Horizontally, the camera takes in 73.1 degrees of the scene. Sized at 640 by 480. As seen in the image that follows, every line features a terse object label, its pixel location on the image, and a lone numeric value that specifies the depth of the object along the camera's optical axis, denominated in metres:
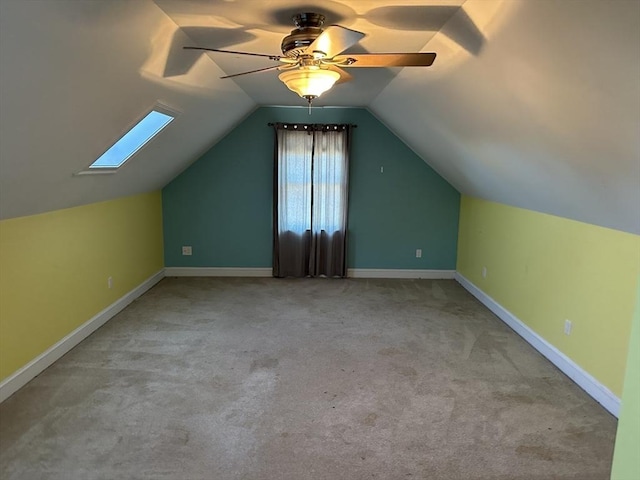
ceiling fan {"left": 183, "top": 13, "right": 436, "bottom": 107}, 1.86
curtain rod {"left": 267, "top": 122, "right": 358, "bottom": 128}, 5.29
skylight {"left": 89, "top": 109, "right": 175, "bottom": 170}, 3.43
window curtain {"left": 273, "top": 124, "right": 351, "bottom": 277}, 5.31
